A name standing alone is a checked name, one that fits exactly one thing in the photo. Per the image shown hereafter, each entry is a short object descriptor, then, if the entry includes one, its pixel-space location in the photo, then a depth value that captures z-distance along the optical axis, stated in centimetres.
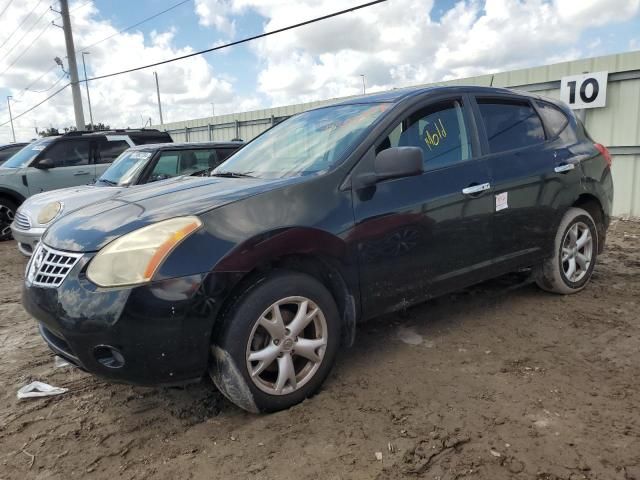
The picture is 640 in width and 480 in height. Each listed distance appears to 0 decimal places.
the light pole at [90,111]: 4244
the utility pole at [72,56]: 1975
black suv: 238
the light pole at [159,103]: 5431
